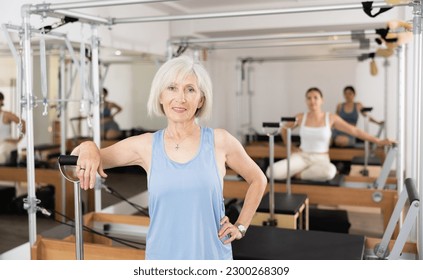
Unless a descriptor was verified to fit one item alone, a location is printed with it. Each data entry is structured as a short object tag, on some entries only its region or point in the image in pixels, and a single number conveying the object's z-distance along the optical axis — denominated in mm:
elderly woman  1370
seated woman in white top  4180
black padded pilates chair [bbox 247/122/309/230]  2995
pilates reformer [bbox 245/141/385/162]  6016
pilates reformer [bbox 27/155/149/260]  1520
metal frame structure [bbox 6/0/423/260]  2379
